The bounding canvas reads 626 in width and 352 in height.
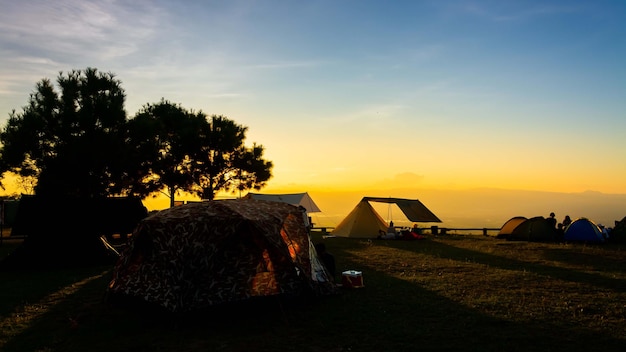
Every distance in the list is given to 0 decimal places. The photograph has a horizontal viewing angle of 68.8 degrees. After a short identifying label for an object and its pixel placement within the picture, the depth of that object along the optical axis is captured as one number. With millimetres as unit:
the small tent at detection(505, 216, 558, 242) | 29984
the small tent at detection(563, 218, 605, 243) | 28475
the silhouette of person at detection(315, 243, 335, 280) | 13742
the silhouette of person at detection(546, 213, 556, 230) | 30553
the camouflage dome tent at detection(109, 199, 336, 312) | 10336
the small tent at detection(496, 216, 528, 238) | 32625
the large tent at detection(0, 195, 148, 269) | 18922
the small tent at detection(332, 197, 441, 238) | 33938
